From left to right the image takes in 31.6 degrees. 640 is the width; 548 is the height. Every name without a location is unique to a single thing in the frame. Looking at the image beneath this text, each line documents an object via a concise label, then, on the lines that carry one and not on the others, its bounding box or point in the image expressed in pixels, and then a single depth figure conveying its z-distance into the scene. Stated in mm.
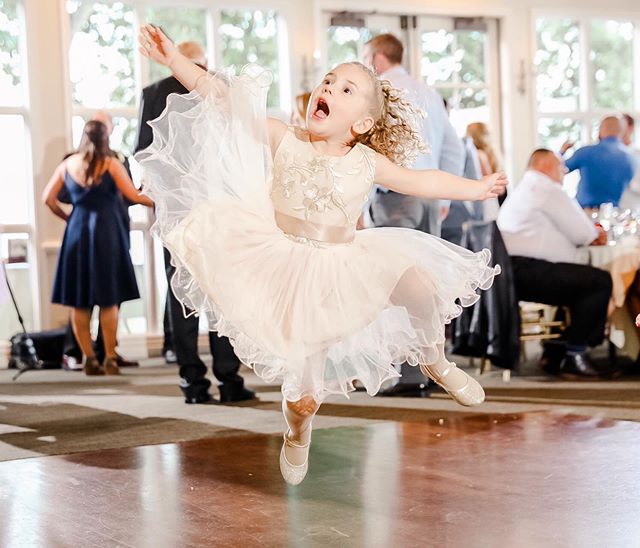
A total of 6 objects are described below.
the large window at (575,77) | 9867
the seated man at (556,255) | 5930
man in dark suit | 4824
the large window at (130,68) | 8281
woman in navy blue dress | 6969
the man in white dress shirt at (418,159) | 5199
